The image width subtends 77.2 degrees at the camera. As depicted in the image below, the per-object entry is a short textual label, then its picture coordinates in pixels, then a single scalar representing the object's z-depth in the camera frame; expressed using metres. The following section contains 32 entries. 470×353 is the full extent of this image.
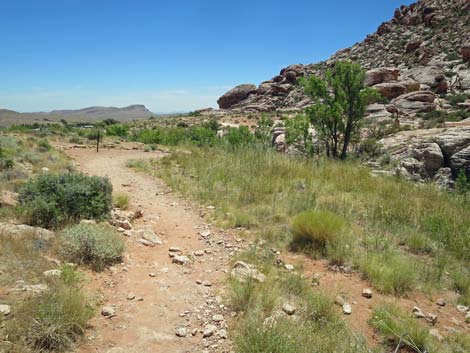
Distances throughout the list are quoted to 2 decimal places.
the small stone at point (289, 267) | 3.61
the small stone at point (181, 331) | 2.60
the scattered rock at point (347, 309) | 2.93
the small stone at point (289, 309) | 2.81
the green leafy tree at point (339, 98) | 10.63
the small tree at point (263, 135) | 10.22
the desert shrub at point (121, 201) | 5.61
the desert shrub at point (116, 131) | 25.08
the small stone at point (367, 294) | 3.21
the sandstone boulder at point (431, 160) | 9.80
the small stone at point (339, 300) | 3.05
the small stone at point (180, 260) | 3.87
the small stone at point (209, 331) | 2.60
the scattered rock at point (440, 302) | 3.19
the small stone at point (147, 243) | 4.35
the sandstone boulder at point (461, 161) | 9.30
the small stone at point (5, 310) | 2.32
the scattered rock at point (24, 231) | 3.59
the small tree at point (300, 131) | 10.97
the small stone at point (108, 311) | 2.73
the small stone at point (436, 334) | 2.62
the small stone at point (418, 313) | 2.92
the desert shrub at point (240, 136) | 12.92
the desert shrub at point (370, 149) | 11.58
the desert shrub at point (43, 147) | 12.06
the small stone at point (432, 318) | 2.89
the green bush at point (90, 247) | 3.48
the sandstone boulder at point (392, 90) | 26.30
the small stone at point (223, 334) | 2.57
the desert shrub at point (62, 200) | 4.24
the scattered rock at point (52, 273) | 2.90
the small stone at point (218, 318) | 2.79
